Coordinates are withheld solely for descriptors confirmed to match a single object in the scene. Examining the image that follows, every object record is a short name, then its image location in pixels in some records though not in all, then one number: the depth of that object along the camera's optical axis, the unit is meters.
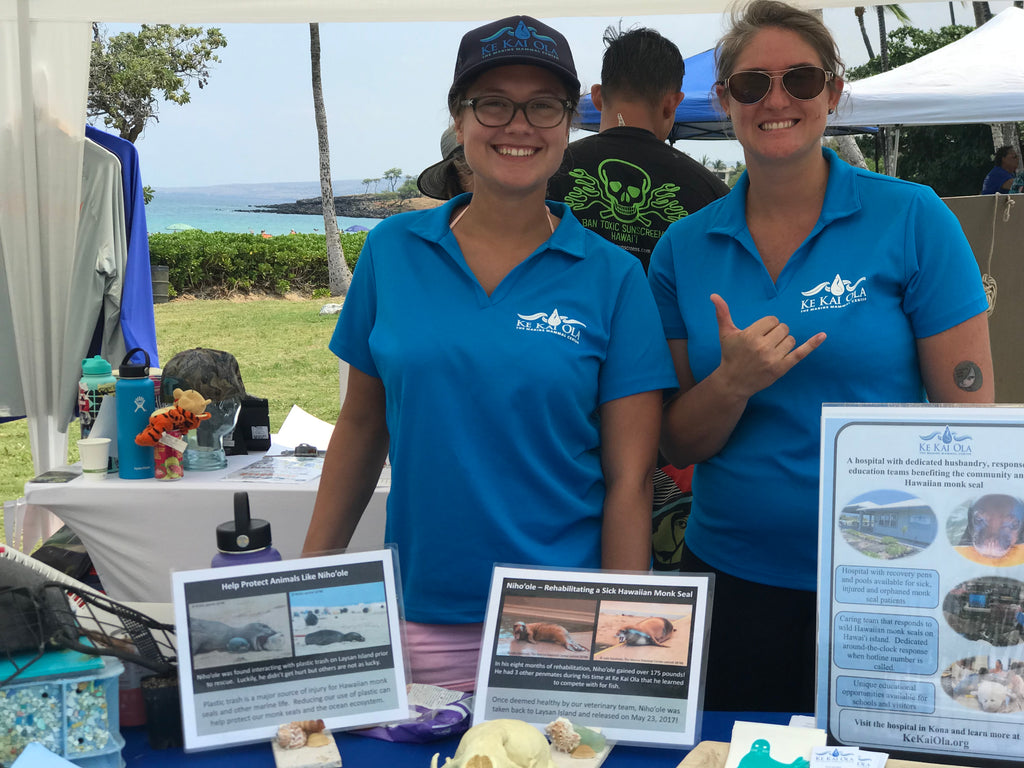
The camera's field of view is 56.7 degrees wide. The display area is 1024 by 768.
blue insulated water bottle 2.70
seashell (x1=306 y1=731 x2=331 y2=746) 1.16
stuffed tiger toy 2.70
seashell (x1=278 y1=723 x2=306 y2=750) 1.15
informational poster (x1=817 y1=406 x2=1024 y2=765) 1.05
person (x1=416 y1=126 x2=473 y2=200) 2.92
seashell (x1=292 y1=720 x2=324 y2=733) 1.17
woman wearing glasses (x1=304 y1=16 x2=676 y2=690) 1.36
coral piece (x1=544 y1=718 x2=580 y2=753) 1.11
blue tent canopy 8.52
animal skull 0.98
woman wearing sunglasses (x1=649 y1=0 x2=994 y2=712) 1.40
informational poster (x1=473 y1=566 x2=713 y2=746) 1.16
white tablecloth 2.71
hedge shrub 16.88
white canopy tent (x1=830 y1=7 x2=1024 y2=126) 6.73
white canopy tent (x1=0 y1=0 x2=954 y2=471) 3.54
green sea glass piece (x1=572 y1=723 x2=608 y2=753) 1.13
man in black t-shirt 2.69
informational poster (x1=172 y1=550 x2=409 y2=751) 1.17
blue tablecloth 1.14
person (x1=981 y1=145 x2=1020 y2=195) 10.40
